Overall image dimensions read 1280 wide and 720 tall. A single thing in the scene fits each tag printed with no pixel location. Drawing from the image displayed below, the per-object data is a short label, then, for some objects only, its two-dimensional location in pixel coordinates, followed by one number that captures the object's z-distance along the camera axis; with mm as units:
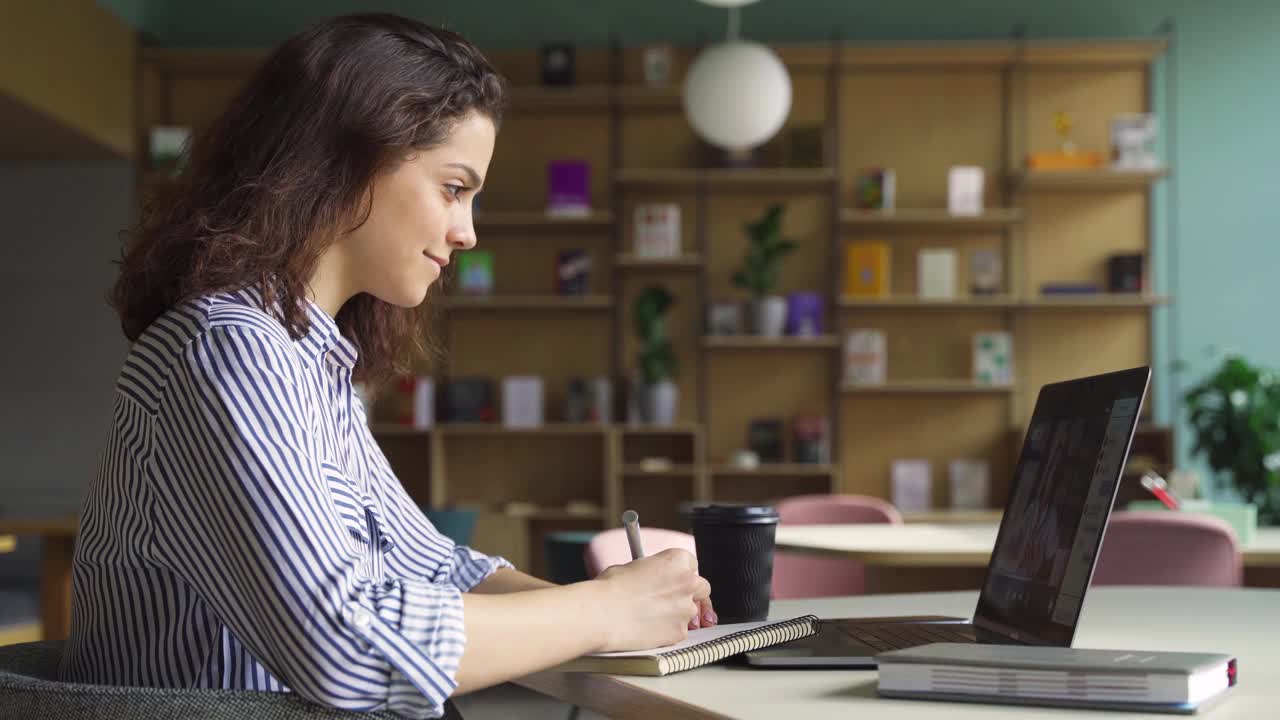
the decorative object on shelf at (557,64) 6301
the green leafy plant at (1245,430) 5590
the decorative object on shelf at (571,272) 6277
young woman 944
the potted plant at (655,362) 6102
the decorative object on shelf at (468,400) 6289
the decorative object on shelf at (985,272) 6184
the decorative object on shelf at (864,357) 6160
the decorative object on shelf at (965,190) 6137
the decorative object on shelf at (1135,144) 5965
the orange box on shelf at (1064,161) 6039
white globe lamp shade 4918
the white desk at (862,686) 979
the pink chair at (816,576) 3270
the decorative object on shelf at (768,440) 6309
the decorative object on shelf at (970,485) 6207
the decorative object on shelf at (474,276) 6242
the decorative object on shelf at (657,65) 6312
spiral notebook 1107
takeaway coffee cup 1417
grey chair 911
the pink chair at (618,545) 1990
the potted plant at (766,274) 6004
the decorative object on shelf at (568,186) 6230
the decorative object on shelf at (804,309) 6195
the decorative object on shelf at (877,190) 6137
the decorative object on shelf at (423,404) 6230
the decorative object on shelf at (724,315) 6219
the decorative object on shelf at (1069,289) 6049
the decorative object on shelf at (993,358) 6148
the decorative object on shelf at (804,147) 6184
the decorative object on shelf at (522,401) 6266
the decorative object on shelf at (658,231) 6207
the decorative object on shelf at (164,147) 6277
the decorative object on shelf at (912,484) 6266
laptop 1144
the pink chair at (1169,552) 2539
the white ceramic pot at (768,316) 6094
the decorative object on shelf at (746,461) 6102
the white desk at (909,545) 2812
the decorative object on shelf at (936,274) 6148
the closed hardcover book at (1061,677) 935
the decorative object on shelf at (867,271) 6180
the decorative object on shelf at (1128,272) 6043
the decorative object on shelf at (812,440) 6148
